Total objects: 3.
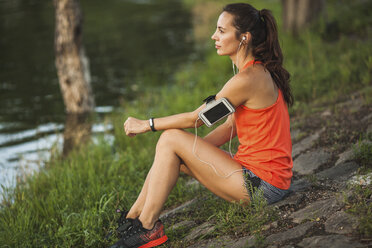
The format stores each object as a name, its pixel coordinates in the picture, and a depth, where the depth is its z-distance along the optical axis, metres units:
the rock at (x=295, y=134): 4.83
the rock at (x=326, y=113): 5.14
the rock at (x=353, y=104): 5.00
